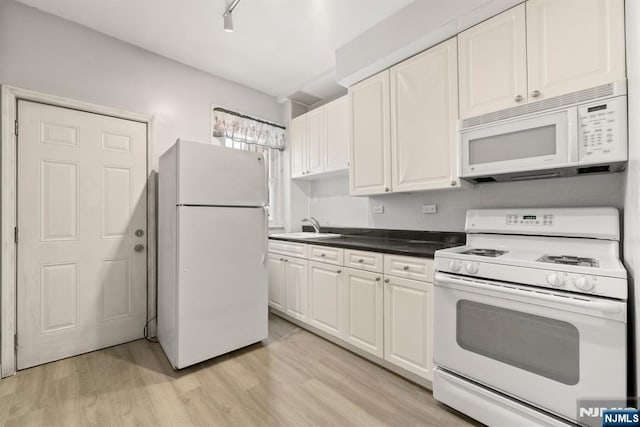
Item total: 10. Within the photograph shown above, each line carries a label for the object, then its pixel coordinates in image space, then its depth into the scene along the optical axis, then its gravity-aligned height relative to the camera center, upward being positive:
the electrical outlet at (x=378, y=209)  2.91 +0.05
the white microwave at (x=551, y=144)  1.36 +0.39
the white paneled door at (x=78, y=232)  2.10 -0.13
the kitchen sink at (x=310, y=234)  3.03 -0.24
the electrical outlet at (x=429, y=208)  2.45 +0.06
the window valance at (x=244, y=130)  3.16 +1.03
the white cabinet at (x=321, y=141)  2.97 +0.86
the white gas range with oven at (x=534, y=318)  1.15 -0.50
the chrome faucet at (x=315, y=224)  3.54 -0.12
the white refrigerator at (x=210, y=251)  2.02 -0.28
